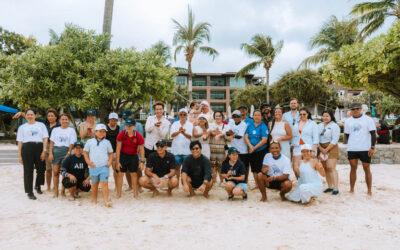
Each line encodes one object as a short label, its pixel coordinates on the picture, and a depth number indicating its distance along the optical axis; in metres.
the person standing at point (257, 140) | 5.66
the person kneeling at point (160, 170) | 5.46
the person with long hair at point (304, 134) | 5.63
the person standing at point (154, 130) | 5.97
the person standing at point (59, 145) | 5.66
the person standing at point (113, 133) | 5.81
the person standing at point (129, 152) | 5.47
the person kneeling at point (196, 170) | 5.35
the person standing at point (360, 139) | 5.55
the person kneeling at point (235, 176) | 5.27
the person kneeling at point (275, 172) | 5.14
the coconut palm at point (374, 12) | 12.84
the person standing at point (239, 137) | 5.86
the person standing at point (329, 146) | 5.72
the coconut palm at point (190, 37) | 16.97
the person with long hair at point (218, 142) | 6.15
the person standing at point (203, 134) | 5.93
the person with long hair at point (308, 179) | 4.99
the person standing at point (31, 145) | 5.51
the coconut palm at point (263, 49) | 23.00
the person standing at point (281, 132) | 5.70
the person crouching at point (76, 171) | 5.38
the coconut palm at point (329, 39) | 19.39
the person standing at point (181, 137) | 5.88
